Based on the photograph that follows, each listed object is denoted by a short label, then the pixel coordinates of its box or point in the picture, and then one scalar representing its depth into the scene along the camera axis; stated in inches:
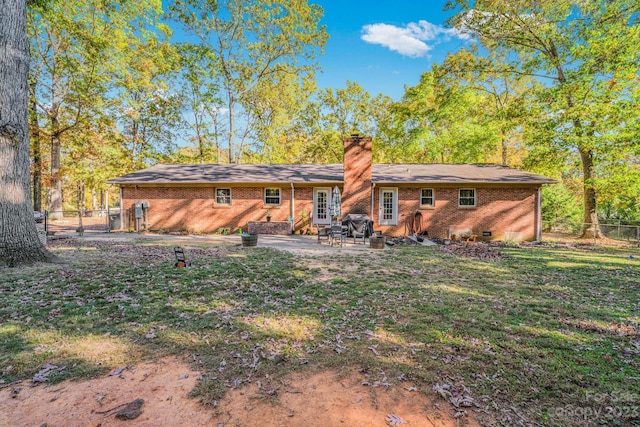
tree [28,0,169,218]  698.2
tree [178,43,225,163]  933.2
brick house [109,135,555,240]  570.3
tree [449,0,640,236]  515.8
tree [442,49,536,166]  674.2
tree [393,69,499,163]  854.5
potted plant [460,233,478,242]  556.8
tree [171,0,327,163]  864.9
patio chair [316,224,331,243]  532.3
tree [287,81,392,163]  1065.5
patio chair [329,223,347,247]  439.7
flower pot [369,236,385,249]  433.7
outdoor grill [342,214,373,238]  528.1
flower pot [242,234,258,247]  422.3
